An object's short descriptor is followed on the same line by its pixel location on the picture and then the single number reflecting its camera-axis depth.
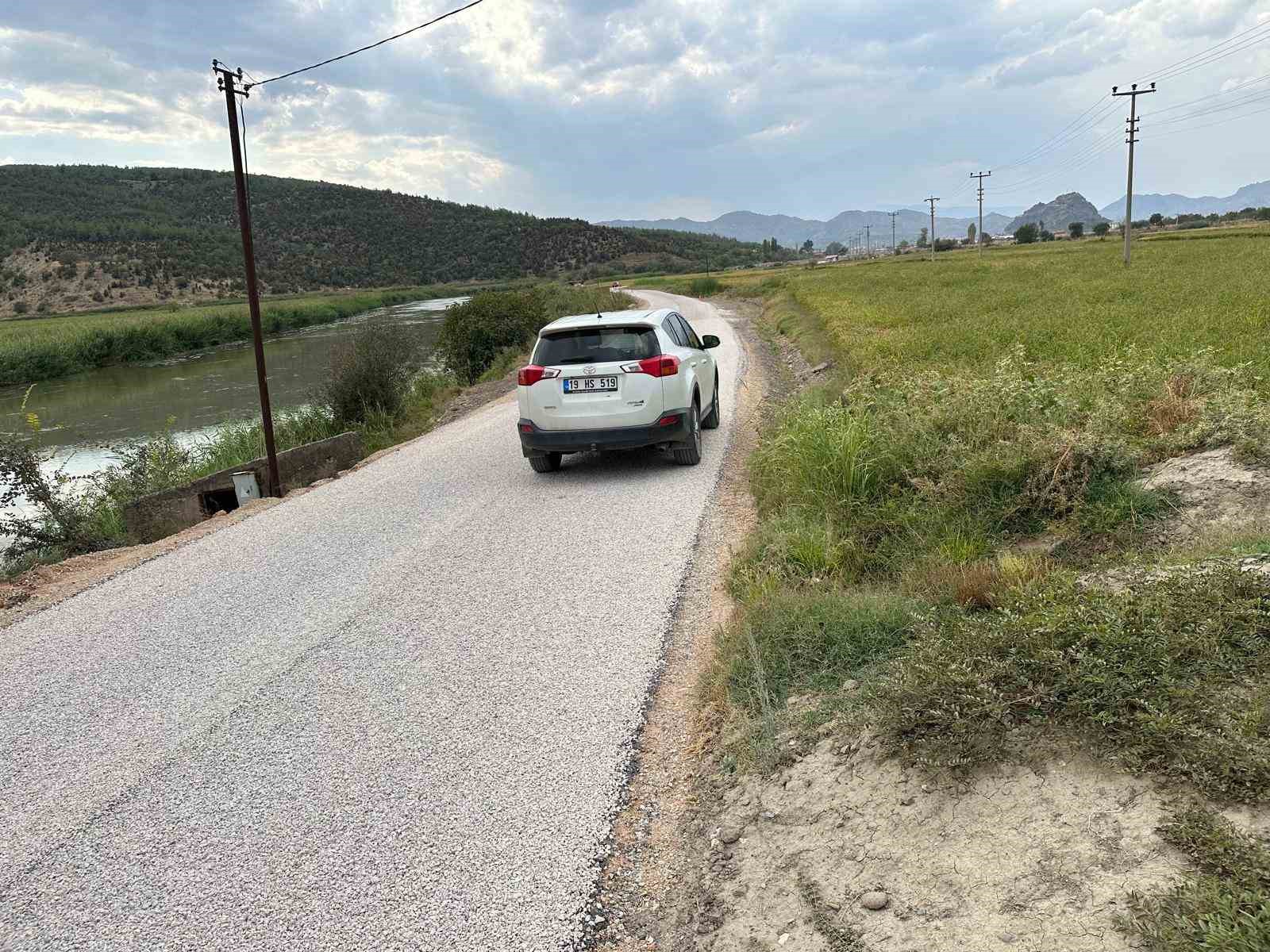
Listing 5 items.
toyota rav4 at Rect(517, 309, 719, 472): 9.40
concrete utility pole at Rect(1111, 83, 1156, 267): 46.62
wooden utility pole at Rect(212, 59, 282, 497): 11.06
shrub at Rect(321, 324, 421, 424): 19.44
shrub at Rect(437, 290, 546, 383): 27.44
